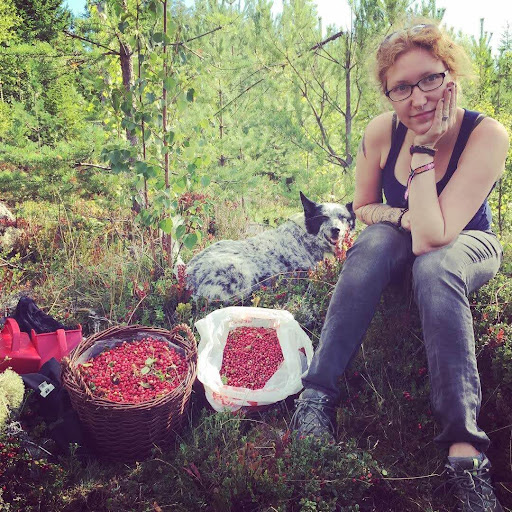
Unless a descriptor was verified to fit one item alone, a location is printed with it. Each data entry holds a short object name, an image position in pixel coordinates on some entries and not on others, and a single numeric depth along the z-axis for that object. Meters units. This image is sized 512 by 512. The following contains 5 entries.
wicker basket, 2.05
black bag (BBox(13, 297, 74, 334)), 2.70
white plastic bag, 2.37
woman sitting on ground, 1.91
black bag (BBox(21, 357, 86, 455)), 2.11
